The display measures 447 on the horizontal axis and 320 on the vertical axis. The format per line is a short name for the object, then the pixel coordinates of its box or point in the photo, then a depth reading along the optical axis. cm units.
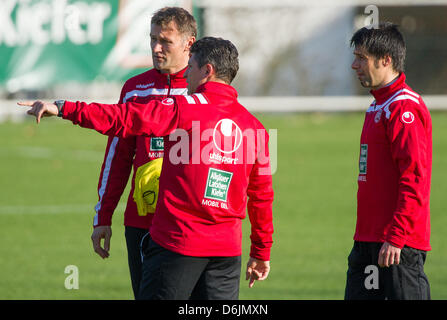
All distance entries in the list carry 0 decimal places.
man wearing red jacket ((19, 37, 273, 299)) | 823
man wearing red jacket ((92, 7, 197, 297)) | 979
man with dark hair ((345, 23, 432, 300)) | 884
